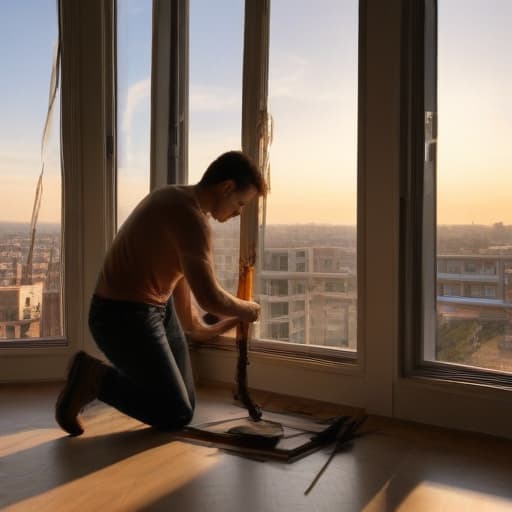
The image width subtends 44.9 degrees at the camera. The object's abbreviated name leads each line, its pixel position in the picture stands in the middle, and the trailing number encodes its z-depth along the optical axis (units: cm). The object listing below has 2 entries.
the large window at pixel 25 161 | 322
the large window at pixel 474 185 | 241
